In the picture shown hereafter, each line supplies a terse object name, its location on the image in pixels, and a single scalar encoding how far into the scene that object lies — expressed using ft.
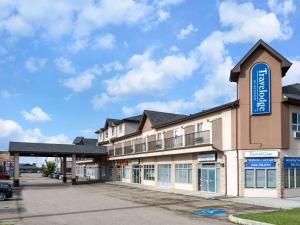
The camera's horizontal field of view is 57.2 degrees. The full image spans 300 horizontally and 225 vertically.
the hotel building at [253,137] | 64.97
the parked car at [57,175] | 196.44
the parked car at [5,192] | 66.81
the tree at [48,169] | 243.26
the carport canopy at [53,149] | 120.24
